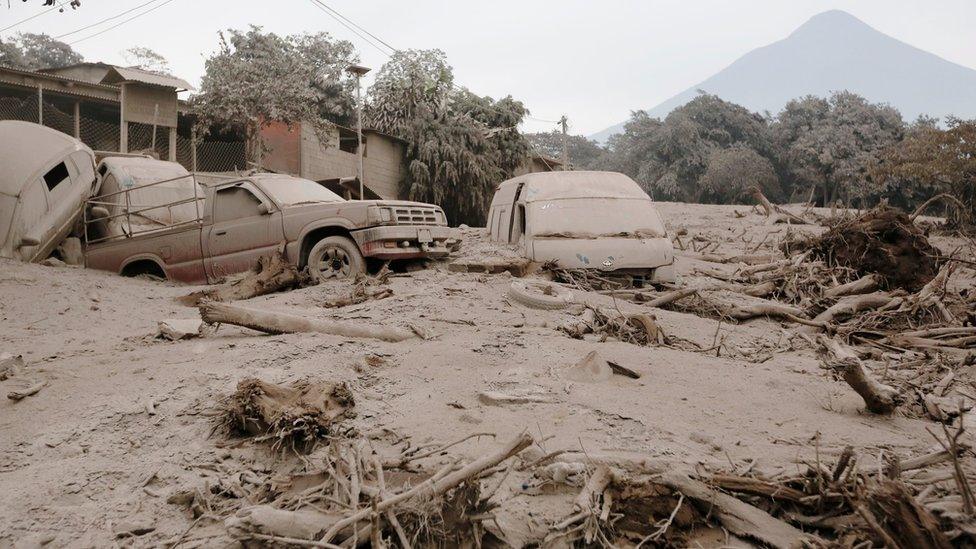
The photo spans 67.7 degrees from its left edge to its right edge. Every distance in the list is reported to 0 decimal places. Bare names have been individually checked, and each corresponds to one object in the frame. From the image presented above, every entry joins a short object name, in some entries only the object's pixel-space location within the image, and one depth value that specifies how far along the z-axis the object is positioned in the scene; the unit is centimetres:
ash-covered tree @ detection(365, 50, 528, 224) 2750
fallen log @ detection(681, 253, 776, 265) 1288
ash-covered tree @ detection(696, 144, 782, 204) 3975
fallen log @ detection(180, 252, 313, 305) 895
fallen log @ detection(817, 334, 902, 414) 441
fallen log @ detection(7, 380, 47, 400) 470
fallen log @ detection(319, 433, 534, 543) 252
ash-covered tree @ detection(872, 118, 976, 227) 2228
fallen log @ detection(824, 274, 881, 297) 914
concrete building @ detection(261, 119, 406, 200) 2581
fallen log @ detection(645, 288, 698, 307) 849
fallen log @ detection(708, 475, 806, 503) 293
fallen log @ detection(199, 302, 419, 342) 606
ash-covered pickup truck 931
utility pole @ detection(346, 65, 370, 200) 2203
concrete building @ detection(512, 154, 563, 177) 3153
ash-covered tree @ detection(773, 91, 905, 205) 3812
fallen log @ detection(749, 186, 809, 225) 1852
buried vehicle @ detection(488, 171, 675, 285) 921
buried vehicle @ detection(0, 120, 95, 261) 1160
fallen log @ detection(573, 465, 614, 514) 287
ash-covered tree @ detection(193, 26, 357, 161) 2342
